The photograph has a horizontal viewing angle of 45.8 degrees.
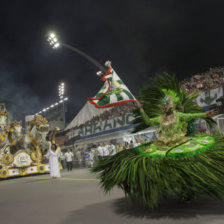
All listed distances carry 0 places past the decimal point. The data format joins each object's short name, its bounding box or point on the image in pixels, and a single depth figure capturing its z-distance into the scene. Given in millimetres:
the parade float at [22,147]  16109
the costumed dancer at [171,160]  3748
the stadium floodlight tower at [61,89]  36438
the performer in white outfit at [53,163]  12352
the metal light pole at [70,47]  13188
